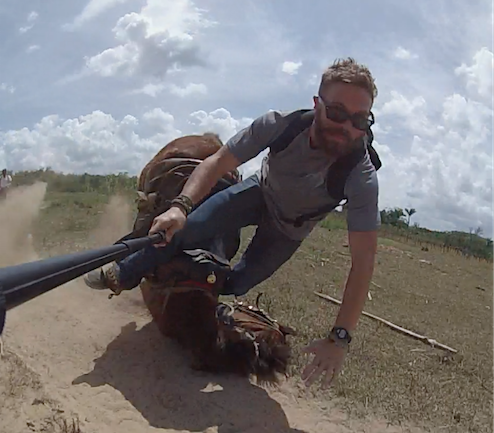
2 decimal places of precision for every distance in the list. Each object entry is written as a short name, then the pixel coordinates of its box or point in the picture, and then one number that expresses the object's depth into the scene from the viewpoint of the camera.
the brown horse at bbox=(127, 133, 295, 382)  3.70
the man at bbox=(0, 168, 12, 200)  10.71
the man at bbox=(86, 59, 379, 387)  3.05
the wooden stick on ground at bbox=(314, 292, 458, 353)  5.13
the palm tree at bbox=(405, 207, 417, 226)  46.46
